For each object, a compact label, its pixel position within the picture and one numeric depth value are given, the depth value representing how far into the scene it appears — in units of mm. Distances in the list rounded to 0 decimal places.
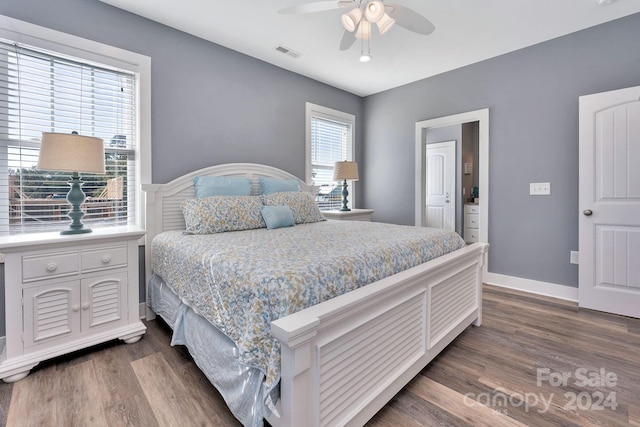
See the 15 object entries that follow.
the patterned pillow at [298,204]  2904
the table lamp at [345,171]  4039
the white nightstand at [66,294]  1763
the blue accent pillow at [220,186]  2760
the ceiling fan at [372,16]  1847
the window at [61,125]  2098
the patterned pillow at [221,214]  2365
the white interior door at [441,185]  5363
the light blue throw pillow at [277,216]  2605
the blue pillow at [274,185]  3184
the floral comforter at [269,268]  1153
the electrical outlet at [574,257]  2957
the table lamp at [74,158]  1879
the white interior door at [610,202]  2553
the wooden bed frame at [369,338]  1065
